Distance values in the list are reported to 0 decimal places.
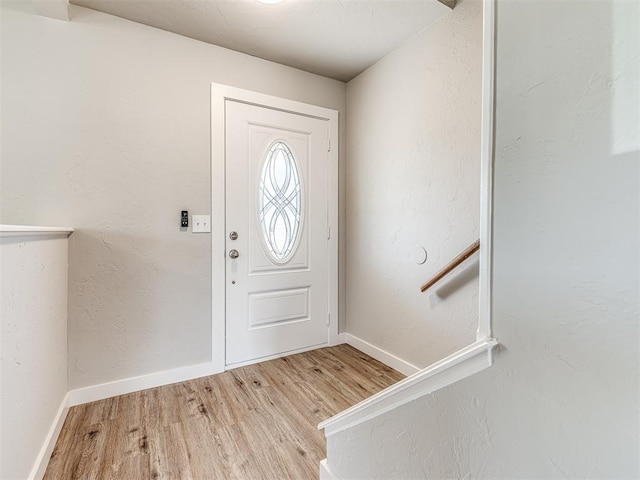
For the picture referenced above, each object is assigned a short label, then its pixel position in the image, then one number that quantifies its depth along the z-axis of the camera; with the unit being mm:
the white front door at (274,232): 2355
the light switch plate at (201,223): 2195
